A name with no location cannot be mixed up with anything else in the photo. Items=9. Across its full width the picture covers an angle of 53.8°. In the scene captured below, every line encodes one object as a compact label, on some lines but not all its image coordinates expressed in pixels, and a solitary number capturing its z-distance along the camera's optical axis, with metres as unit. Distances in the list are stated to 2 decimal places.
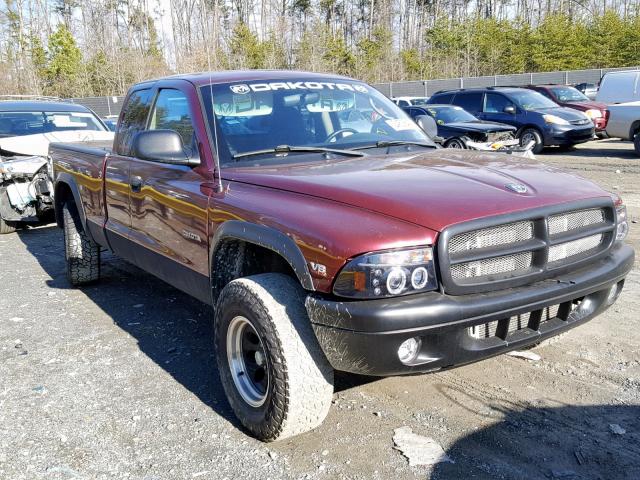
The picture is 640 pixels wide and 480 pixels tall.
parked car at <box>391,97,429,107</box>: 21.57
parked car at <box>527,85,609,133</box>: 17.44
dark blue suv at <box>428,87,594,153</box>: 15.52
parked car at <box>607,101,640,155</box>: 13.60
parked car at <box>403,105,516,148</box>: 14.15
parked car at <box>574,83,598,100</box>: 26.14
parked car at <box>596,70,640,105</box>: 17.27
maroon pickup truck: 2.70
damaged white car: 8.49
